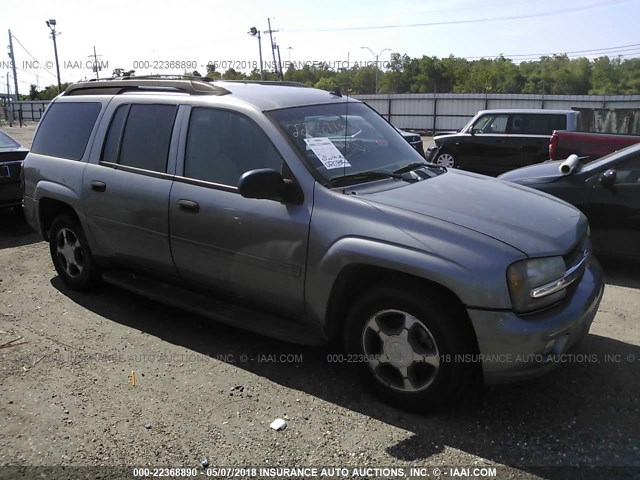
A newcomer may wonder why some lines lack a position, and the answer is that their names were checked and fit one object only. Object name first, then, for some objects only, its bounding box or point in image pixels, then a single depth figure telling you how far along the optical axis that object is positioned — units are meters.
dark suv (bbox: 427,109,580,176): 12.55
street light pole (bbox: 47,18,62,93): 54.16
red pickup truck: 8.56
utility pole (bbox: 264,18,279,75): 66.00
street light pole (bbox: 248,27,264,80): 56.41
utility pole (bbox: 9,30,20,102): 61.62
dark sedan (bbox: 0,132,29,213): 7.77
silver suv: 2.94
